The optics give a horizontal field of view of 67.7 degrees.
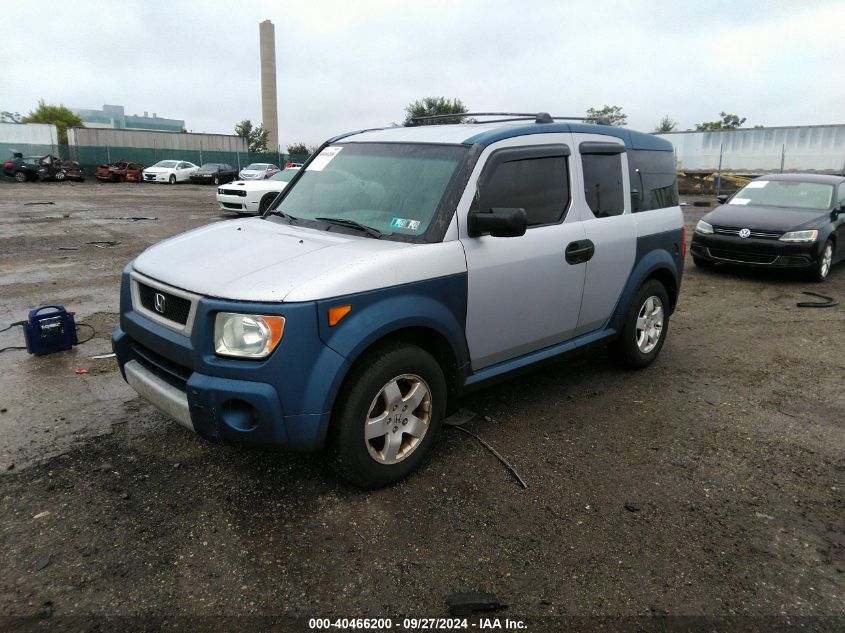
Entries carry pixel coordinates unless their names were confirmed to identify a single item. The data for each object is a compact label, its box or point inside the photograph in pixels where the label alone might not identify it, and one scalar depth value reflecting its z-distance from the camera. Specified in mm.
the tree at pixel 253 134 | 70125
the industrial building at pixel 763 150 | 24969
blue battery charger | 5301
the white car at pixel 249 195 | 15844
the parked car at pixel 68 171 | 35056
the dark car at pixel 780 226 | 8898
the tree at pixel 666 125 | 75656
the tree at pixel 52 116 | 87019
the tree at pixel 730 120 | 83388
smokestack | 81812
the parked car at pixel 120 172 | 36625
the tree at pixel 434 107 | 65938
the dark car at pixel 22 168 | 33156
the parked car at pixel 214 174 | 37375
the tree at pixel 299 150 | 54662
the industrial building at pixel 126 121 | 164750
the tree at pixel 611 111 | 63681
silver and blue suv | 2959
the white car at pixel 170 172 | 36469
